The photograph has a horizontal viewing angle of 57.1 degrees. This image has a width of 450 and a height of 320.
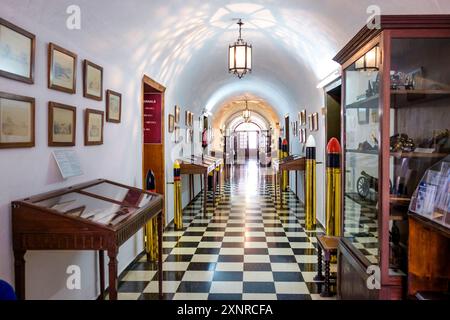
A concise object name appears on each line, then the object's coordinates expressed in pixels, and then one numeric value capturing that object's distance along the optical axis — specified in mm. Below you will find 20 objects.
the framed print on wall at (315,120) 7562
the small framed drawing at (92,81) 3600
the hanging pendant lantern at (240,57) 6234
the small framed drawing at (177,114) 7969
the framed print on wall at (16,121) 2386
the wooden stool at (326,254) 3973
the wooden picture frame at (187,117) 9406
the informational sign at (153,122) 6680
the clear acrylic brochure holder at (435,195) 2393
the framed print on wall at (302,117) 9211
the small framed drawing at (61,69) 2965
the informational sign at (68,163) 3084
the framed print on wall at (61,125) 2980
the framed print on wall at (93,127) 3638
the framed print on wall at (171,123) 7308
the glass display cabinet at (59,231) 2457
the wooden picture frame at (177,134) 8006
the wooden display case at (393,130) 2615
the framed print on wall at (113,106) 4219
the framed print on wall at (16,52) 2363
